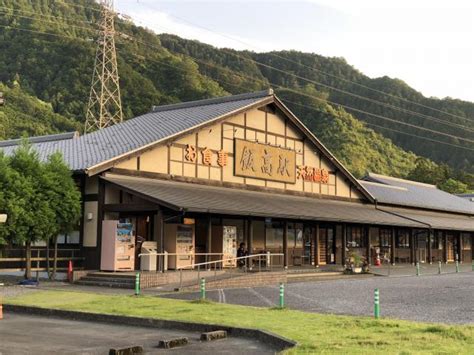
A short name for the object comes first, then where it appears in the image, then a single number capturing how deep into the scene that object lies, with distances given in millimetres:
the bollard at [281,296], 12720
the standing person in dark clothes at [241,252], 24412
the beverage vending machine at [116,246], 20438
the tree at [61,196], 19359
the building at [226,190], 21188
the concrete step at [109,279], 18650
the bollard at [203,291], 14219
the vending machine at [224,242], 24625
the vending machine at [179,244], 22125
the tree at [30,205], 18344
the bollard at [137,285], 15867
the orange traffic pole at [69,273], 19750
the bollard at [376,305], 10930
